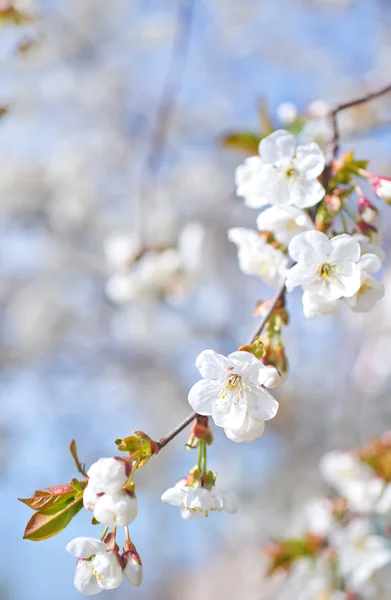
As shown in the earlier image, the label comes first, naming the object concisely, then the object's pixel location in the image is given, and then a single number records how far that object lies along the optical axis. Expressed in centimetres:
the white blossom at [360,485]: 93
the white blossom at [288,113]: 97
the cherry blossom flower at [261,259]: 79
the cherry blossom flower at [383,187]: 77
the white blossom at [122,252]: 116
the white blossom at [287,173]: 76
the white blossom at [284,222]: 76
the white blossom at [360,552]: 93
